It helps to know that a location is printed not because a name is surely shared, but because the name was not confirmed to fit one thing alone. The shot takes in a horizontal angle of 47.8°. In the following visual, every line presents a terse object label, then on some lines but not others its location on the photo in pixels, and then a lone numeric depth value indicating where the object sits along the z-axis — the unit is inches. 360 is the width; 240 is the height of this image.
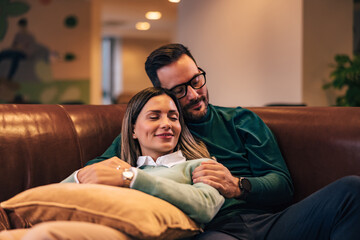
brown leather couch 66.6
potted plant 122.0
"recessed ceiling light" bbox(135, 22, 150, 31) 399.2
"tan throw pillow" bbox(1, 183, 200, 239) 43.2
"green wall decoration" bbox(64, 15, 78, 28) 275.9
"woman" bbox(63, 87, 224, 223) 50.4
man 51.9
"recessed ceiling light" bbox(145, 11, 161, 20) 344.8
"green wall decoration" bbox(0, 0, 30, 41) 244.1
